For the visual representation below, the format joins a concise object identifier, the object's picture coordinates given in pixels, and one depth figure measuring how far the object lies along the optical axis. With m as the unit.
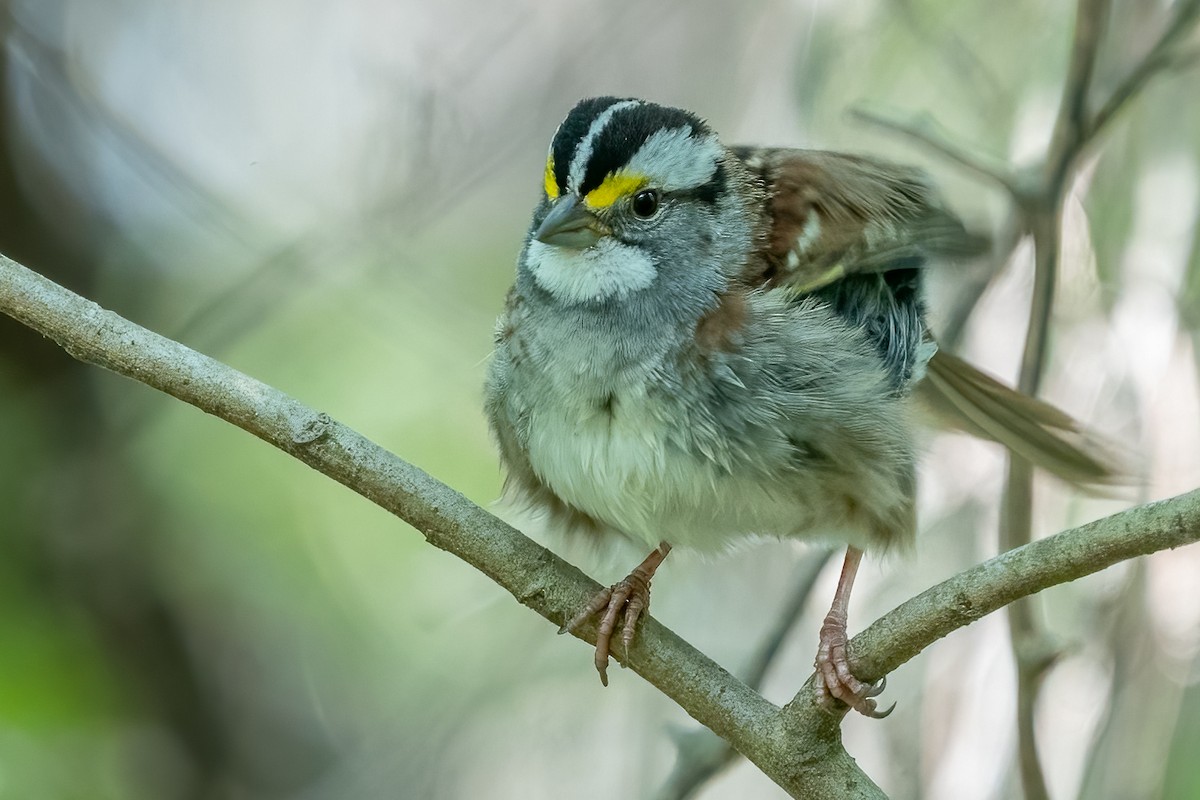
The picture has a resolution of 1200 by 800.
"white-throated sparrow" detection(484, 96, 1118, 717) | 5.13
